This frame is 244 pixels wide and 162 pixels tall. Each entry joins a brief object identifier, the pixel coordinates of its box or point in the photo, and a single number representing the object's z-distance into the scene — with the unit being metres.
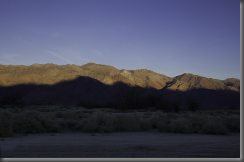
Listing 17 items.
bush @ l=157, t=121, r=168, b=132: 12.18
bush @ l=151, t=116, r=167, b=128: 14.20
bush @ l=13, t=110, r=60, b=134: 10.62
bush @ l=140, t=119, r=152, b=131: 12.71
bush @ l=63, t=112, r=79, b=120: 16.56
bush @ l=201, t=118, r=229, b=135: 11.26
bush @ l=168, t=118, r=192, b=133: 11.60
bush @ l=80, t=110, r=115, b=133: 11.50
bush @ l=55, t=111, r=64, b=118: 20.75
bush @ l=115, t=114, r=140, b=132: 12.33
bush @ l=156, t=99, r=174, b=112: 37.25
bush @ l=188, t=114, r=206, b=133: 12.14
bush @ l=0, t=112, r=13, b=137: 9.39
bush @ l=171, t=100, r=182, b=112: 35.56
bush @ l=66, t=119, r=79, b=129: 13.35
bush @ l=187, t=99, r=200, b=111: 42.06
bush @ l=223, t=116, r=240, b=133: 12.65
